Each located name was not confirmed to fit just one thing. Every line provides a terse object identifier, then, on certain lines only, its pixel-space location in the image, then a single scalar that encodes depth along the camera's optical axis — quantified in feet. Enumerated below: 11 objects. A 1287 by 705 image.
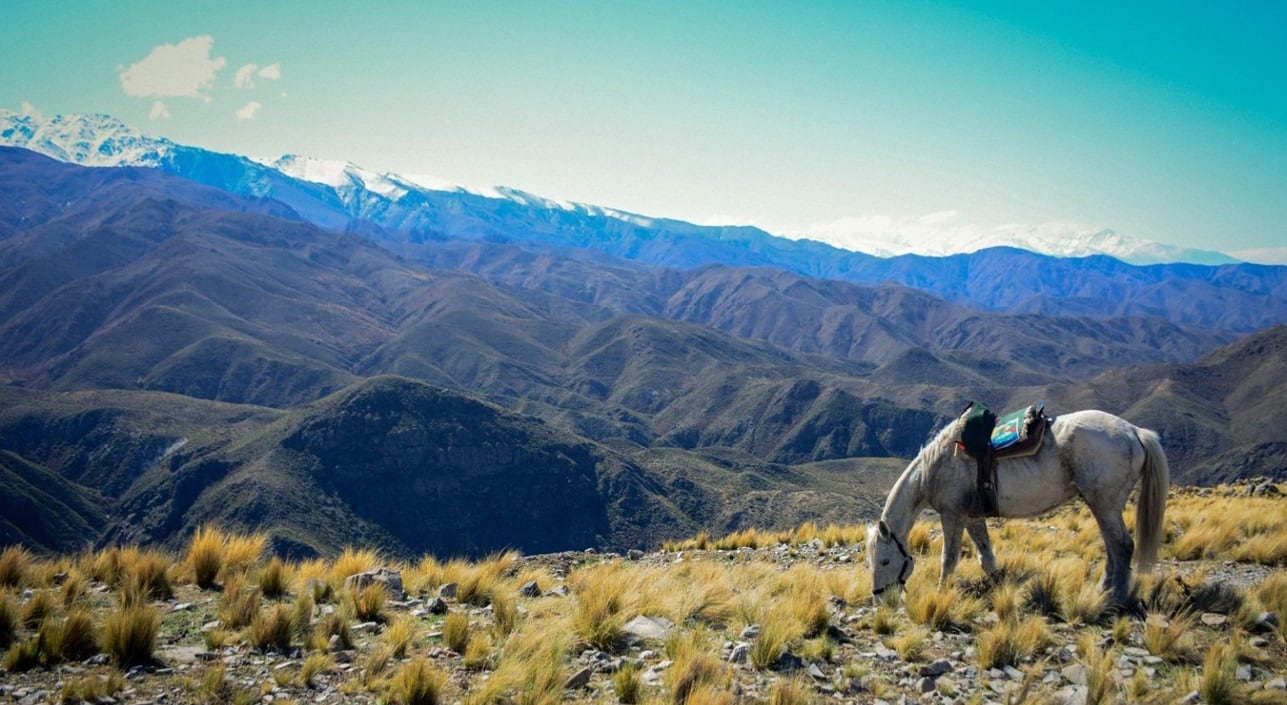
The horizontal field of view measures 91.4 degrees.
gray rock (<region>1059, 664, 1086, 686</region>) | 18.87
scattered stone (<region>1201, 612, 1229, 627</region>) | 22.31
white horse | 25.40
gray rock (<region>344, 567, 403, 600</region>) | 28.07
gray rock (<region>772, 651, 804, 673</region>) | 20.25
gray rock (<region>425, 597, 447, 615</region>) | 26.66
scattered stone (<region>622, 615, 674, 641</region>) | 23.02
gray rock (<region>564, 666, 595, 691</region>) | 19.08
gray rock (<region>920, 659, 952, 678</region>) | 20.12
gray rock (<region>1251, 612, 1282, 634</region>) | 22.07
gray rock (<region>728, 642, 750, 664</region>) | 20.80
